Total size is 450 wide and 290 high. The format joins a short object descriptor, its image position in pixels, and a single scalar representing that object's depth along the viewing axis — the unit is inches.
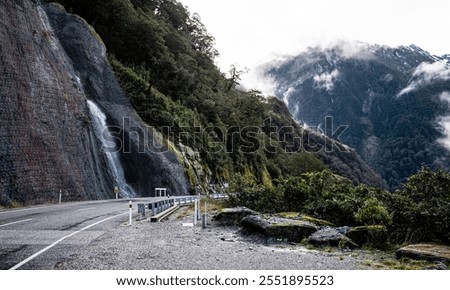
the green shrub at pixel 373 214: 472.2
